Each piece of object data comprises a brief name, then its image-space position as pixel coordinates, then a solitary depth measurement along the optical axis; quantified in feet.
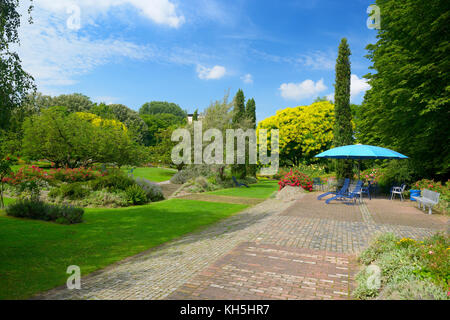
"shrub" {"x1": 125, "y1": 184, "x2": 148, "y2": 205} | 44.72
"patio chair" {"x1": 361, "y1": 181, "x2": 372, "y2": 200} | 50.54
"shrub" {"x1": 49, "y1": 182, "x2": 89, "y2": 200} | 42.86
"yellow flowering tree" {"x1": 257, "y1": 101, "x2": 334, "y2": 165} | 111.24
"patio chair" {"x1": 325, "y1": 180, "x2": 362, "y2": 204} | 42.63
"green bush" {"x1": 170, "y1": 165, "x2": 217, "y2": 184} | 74.84
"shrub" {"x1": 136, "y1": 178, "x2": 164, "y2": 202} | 49.37
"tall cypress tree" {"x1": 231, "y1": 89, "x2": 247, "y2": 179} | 85.35
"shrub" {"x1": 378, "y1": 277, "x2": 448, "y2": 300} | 10.80
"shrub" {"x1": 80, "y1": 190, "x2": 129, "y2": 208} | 42.19
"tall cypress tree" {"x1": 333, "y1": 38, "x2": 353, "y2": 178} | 69.15
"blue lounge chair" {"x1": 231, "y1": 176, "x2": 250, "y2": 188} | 77.51
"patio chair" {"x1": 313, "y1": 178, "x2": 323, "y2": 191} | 60.38
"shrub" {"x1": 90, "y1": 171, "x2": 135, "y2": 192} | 46.60
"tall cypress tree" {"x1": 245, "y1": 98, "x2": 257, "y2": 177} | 115.22
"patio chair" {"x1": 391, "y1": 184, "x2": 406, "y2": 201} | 46.56
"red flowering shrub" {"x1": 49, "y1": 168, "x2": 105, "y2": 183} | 53.88
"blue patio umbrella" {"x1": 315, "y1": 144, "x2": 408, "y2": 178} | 43.71
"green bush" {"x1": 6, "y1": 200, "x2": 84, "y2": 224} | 30.22
